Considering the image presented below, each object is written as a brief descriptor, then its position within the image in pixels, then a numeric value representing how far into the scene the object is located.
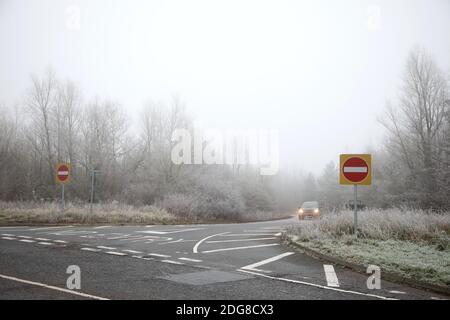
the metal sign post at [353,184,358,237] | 12.35
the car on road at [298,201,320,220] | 30.09
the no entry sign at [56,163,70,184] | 20.33
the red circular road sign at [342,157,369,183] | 12.11
